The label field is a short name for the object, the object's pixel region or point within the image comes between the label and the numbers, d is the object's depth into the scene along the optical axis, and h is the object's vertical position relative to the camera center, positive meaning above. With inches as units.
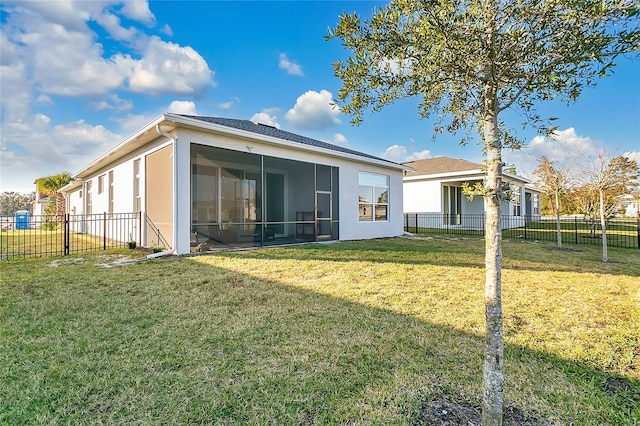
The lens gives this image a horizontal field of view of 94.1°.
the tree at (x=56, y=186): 917.4 +109.9
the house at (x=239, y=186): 304.5 +42.8
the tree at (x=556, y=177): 414.6 +52.6
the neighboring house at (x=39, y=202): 1102.0 +64.9
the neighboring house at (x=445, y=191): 693.9 +59.8
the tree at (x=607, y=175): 326.3 +43.8
